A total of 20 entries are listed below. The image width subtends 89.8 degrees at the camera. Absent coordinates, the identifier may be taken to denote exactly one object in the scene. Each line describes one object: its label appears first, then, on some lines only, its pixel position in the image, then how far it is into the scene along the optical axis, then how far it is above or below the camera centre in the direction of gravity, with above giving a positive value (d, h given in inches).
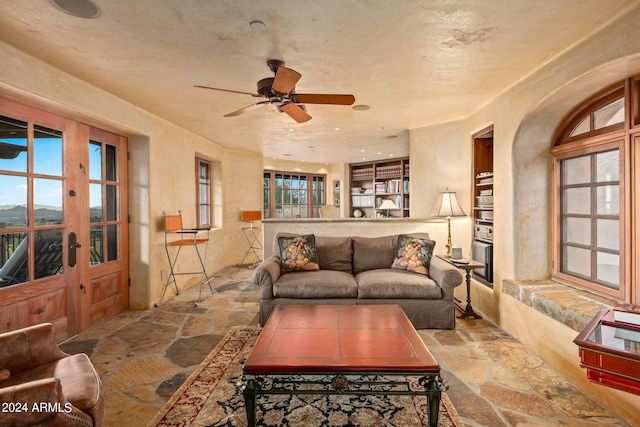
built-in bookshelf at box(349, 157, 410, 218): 297.9 +21.7
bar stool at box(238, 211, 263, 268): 261.4 -20.3
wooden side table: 139.6 -29.2
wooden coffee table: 67.6 -33.0
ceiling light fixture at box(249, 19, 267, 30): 79.1 +46.5
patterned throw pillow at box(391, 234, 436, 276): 142.4 -21.0
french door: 104.1 -3.7
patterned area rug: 73.7 -48.6
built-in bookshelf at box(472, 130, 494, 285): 147.1 +2.3
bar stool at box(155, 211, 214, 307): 166.0 -16.1
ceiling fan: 92.4 +36.1
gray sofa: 128.3 -32.8
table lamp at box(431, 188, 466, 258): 156.6 +0.9
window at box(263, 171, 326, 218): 319.3 +16.5
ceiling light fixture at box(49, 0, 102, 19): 71.4 +46.7
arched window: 89.0 +4.4
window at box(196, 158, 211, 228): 230.7 +13.9
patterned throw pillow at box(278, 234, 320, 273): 146.5 -20.2
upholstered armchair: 47.5 -30.6
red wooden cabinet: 48.6 -23.6
